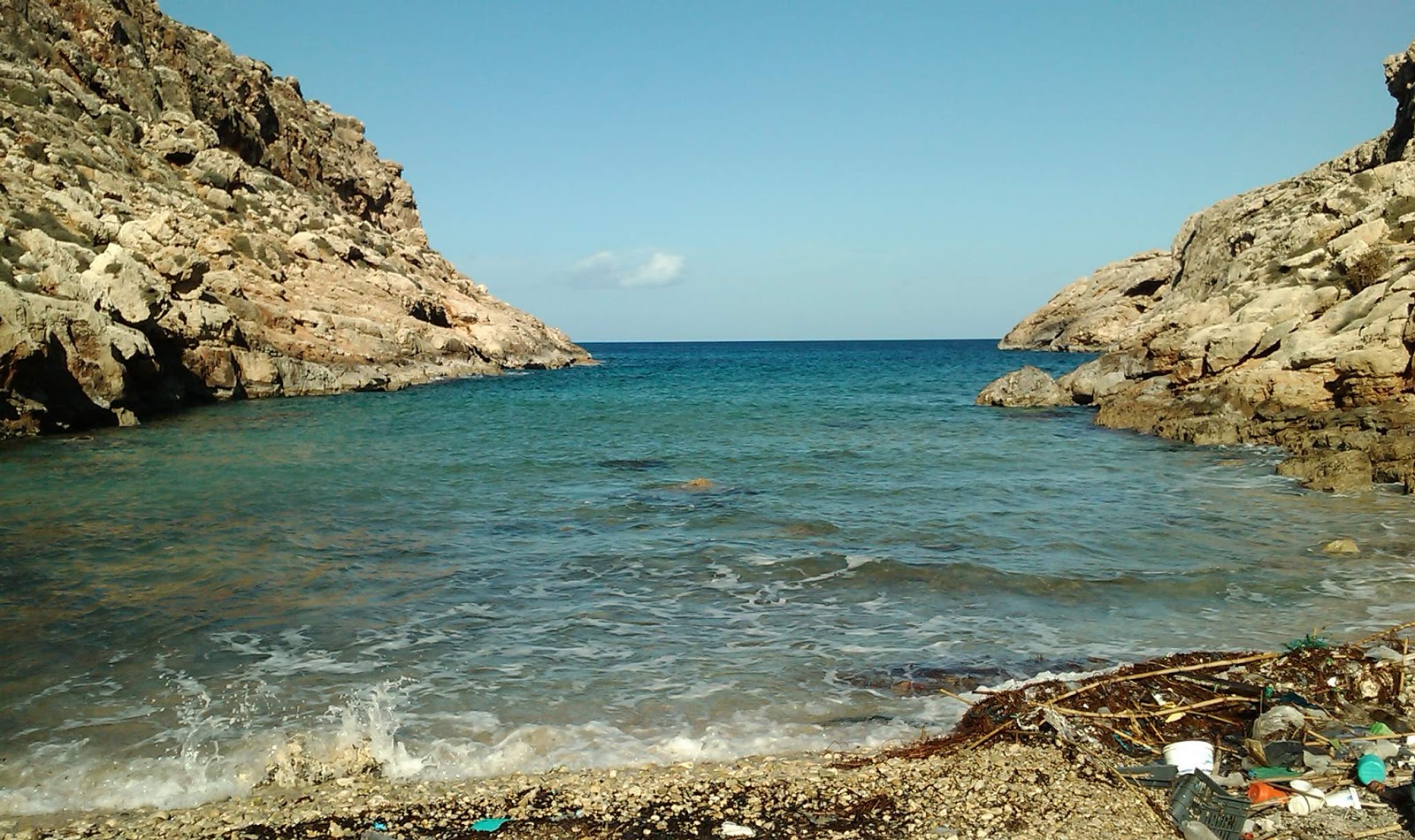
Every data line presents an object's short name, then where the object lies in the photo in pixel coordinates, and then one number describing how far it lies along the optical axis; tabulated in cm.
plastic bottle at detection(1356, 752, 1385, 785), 523
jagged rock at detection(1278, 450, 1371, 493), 1562
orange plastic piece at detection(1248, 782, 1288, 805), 512
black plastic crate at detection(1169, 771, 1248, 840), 477
